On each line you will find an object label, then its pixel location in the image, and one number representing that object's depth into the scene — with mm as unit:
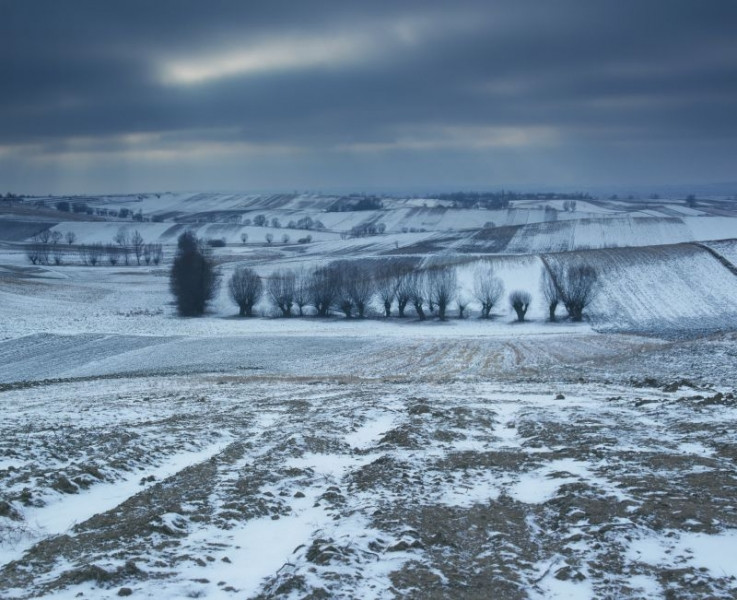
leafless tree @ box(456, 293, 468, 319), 72412
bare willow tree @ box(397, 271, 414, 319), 73250
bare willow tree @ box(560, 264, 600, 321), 67938
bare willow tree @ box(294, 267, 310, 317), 76812
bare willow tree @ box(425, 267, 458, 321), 71000
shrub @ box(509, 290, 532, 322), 68319
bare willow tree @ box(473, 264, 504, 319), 72131
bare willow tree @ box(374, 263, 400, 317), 74125
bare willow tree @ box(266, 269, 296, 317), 75938
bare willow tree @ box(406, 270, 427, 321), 71312
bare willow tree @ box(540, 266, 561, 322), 68188
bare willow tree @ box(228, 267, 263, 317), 76688
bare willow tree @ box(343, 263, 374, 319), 73938
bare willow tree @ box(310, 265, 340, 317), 74938
